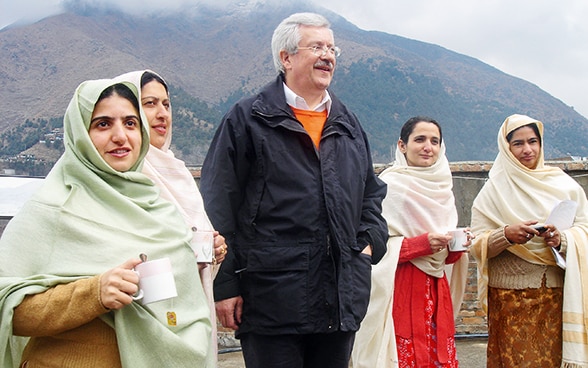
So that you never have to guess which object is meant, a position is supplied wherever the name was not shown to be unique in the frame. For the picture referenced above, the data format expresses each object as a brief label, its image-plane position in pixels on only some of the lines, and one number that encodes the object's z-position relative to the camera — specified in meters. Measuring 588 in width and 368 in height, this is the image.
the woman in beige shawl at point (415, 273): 3.83
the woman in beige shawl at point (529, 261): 3.85
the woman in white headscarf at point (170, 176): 2.47
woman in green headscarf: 1.80
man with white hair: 2.68
